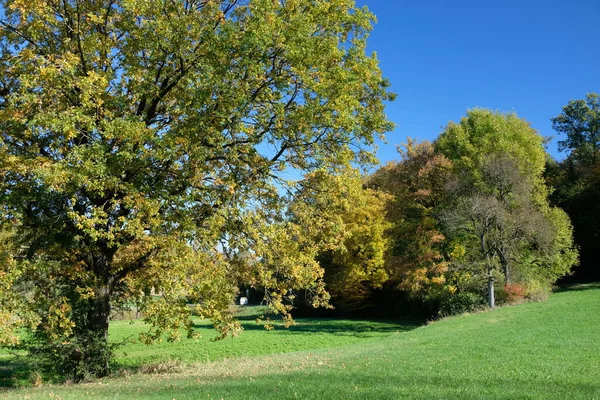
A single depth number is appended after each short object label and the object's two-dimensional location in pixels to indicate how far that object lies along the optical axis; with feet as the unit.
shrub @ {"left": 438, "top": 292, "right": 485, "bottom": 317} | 114.95
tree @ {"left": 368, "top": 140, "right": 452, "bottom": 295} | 111.55
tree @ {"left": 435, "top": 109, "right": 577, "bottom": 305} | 113.70
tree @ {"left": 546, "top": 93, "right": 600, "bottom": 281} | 164.66
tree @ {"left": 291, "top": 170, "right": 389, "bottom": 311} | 147.43
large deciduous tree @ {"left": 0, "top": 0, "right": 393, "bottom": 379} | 36.63
